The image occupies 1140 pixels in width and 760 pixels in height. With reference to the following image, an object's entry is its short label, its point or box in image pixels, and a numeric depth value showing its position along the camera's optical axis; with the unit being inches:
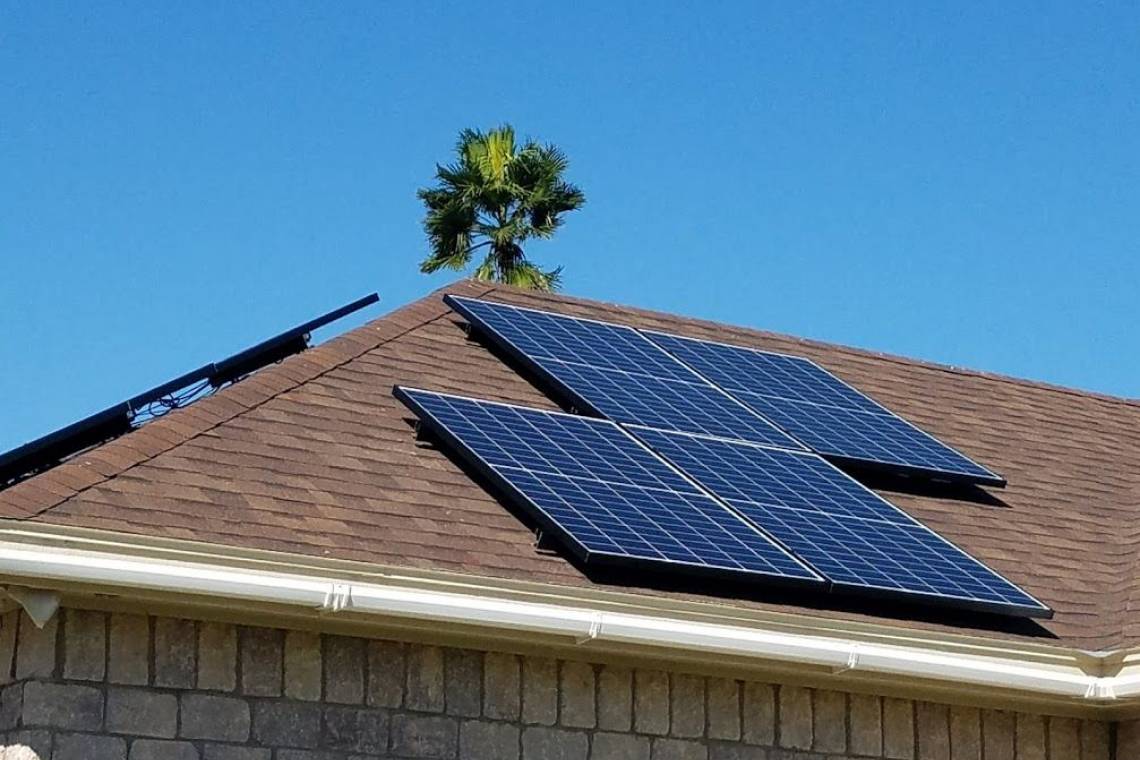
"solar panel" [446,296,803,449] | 498.3
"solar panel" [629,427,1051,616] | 440.5
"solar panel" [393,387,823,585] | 409.4
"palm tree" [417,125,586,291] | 1254.3
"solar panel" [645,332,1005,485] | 526.9
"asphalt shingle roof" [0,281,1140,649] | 375.9
